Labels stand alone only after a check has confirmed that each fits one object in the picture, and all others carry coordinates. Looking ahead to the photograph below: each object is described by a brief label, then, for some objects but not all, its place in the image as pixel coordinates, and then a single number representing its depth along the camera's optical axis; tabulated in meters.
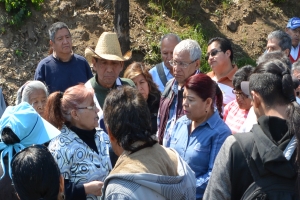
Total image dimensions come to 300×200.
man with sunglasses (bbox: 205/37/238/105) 5.98
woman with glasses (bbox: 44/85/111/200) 3.59
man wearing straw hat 5.37
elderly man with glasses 5.09
